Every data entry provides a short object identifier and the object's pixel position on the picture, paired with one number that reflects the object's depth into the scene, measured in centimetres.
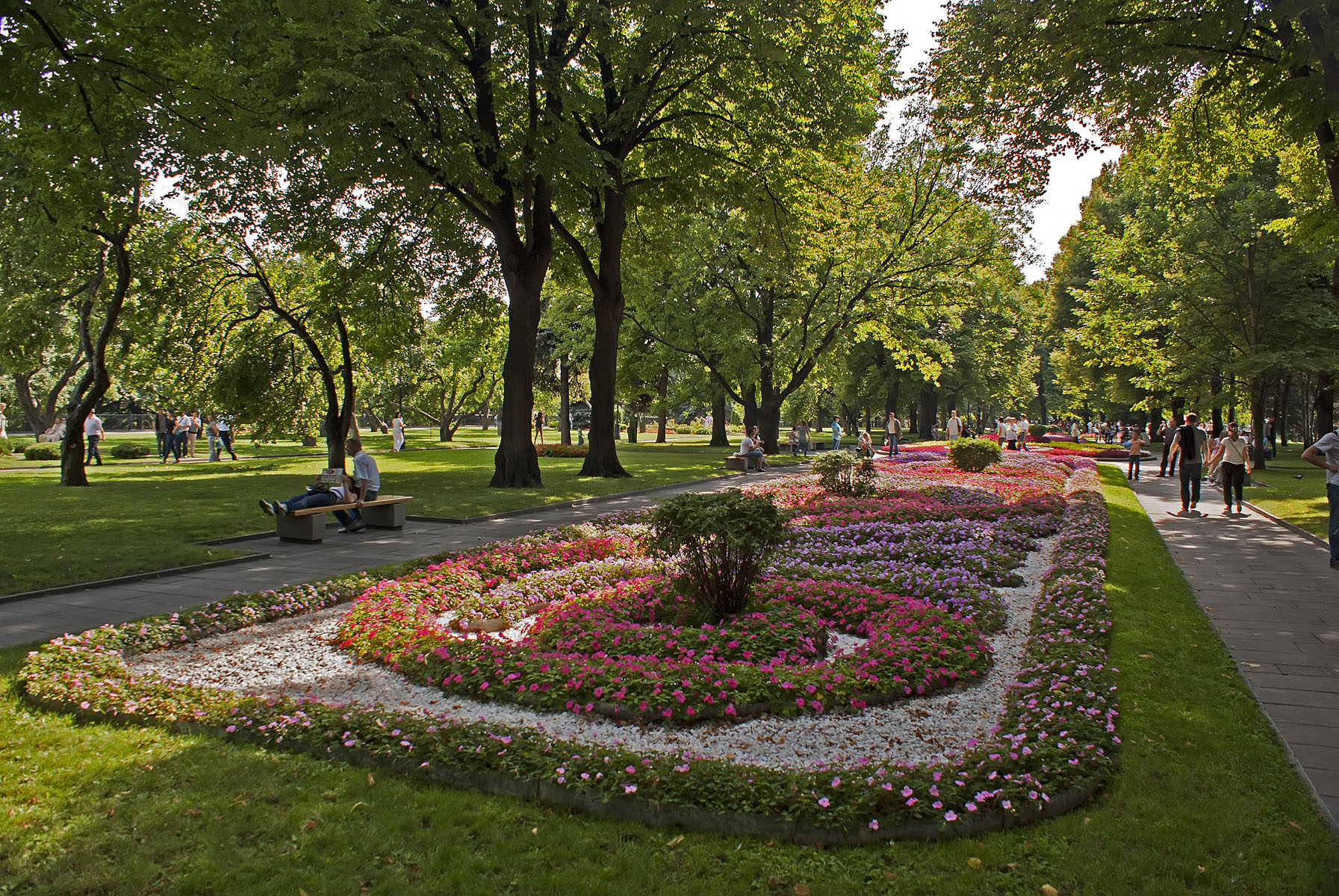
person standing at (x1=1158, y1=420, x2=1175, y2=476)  2741
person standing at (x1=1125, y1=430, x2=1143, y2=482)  2430
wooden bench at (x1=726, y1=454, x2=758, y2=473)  2700
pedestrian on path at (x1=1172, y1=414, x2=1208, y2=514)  1656
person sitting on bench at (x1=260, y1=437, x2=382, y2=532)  1230
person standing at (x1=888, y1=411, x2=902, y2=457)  3522
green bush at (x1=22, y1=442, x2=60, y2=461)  3023
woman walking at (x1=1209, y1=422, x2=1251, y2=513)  1622
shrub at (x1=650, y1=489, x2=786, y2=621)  708
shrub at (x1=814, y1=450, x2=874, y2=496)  1694
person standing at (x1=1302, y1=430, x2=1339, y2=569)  1071
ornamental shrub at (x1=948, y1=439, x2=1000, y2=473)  2383
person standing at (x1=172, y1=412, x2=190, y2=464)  3107
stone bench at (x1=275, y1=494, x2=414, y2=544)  1208
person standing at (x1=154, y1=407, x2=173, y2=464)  3067
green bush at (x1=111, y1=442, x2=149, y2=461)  3341
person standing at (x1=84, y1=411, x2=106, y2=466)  2848
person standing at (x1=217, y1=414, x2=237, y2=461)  3419
